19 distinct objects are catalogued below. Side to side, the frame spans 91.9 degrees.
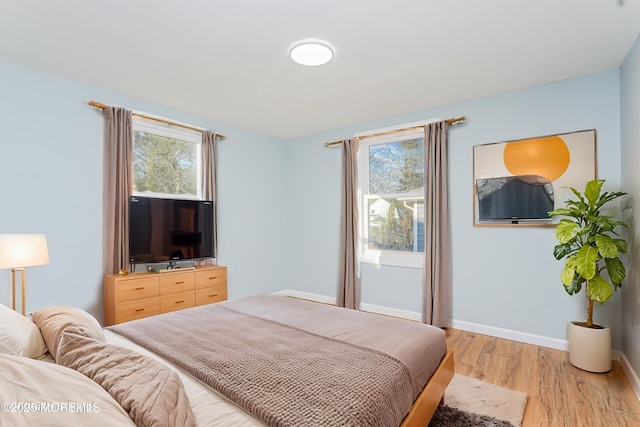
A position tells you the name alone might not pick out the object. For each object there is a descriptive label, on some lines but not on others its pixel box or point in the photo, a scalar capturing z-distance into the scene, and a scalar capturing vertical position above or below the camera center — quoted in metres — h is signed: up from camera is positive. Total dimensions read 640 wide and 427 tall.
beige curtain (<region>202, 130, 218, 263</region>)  4.03 +0.59
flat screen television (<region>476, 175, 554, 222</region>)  3.06 +0.18
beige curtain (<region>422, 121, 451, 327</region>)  3.55 -0.21
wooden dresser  3.03 -0.80
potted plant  2.40 -0.40
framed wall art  2.91 +0.41
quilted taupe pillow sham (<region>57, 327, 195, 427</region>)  0.91 -0.55
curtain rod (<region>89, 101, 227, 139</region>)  3.12 +1.14
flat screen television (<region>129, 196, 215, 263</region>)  3.33 -0.14
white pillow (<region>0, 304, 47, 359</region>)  1.32 -0.53
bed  1.02 -0.70
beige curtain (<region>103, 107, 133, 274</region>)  3.21 +0.26
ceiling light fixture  2.39 +1.31
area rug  1.88 -1.26
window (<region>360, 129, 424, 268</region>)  3.96 +0.24
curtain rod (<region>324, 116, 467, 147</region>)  3.52 +1.10
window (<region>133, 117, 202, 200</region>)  3.57 +0.69
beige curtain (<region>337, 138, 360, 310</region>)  4.28 -0.23
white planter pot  2.46 -1.07
